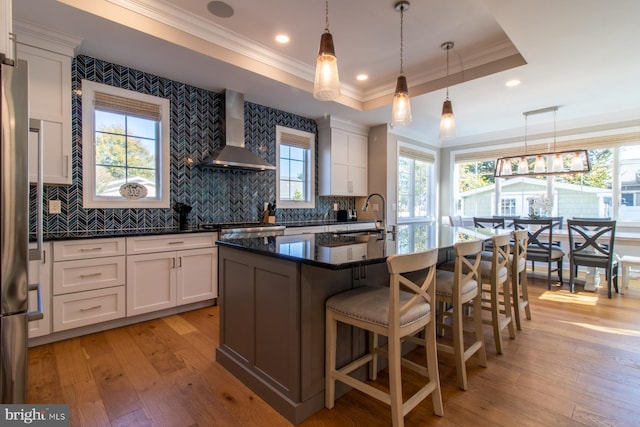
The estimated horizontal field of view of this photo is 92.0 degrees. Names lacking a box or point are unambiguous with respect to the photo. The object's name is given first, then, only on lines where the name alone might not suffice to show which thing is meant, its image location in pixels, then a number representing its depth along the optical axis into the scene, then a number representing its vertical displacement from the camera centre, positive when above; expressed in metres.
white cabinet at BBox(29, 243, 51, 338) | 2.37 -0.58
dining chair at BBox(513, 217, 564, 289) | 4.11 -0.46
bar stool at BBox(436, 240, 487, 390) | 1.86 -0.55
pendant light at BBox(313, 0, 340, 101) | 1.85 +0.86
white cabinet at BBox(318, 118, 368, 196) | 4.91 +0.89
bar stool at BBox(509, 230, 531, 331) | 2.64 -0.49
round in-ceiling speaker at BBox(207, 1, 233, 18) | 2.55 +1.71
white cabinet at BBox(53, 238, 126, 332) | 2.50 -0.61
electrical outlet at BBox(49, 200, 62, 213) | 2.74 +0.04
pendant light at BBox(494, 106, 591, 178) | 4.12 +0.68
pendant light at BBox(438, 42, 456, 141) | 2.63 +0.75
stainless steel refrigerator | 1.00 -0.06
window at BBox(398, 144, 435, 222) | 5.84 +0.54
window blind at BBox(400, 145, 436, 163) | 5.72 +1.12
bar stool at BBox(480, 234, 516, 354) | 2.25 -0.52
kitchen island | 1.61 -0.55
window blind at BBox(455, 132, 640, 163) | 4.81 +1.14
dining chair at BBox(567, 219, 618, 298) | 3.72 -0.44
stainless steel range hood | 3.57 +0.82
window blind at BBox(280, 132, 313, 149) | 4.63 +1.10
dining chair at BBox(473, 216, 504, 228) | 4.67 -0.16
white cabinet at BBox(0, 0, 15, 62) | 1.00 +0.59
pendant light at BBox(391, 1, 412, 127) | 2.31 +0.79
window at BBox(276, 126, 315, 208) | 4.59 +0.67
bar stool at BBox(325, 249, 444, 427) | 1.41 -0.54
